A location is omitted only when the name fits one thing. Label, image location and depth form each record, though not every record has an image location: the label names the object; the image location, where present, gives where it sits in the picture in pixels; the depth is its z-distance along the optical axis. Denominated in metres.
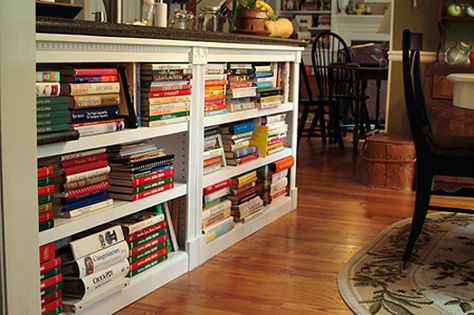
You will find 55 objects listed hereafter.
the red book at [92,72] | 2.25
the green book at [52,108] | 2.03
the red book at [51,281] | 2.12
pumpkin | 3.91
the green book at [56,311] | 2.17
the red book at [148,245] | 2.63
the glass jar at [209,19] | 3.57
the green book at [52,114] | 2.03
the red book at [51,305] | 2.13
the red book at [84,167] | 2.26
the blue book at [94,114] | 2.25
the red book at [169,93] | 2.67
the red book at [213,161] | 3.21
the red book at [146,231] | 2.61
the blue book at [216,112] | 3.19
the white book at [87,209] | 2.25
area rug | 2.62
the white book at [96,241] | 2.25
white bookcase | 1.74
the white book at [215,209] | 3.17
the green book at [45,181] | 2.10
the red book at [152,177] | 2.62
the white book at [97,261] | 2.26
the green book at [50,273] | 2.11
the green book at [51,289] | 2.12
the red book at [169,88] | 2.68
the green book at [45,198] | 2.09
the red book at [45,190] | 2.09
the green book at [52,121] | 2.04
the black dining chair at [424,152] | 3.01
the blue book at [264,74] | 3.66
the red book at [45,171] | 2.09
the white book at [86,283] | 2.27
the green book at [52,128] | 2.04
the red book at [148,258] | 2.66
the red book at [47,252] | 2.11
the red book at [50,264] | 2.11
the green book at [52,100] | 2.03
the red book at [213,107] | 3.14
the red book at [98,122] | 2.26
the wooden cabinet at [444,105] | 4.86
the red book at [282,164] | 3.95
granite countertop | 2.03
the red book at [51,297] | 2.13
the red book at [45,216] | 2.09
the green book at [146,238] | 2.62
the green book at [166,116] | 2.67
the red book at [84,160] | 2.26
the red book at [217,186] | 3.18
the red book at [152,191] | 2.61
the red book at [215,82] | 3.15
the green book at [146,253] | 2.63
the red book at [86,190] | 2.27
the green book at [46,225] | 2.09
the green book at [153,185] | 2.62
